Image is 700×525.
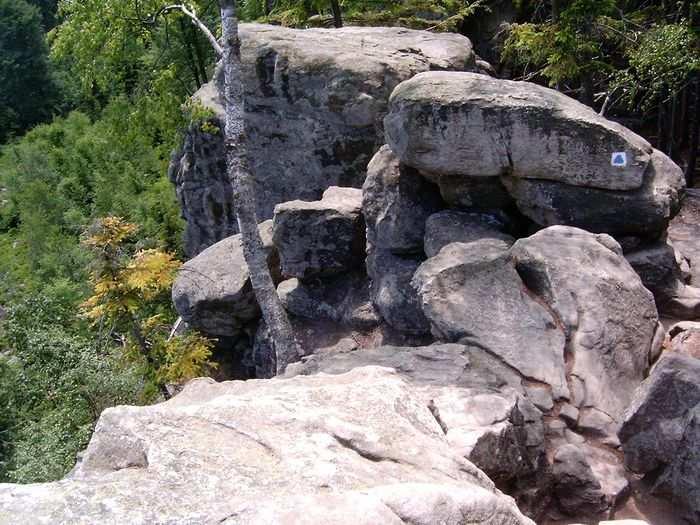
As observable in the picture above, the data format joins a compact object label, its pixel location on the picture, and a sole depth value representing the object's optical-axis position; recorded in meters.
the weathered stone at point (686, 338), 9.04
